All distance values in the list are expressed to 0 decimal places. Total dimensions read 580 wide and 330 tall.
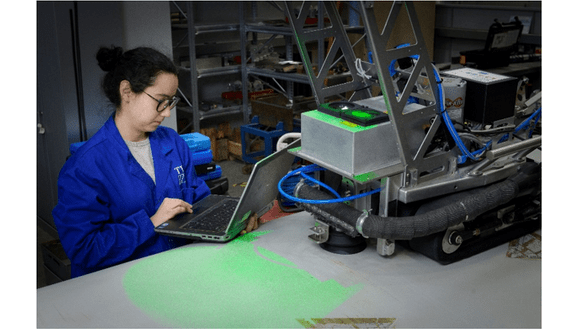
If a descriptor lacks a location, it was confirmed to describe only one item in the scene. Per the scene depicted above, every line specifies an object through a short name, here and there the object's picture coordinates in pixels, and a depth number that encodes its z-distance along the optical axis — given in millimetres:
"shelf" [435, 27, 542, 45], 6047
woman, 1751
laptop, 1785
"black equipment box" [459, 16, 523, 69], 5117
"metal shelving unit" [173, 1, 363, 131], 4930
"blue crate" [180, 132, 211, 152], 2811
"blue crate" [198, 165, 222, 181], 2932
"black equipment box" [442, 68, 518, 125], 1741
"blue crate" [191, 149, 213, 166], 2828
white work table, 1421
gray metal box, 1560
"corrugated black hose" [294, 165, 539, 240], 1597
